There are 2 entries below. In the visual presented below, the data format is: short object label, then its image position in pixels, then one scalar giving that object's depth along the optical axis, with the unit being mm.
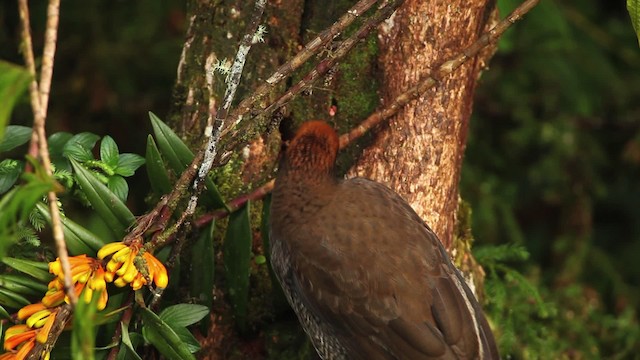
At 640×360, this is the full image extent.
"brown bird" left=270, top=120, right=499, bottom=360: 5145
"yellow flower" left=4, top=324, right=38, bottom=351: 5004
